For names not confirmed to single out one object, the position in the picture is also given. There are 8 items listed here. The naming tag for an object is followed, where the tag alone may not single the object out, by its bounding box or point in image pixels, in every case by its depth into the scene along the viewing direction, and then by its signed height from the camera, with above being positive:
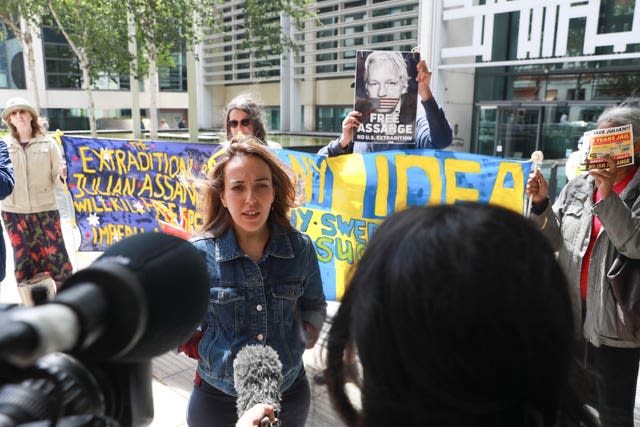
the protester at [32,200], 4.68 -0.76
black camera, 0.60 -0.35
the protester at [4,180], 3.66 -0.47
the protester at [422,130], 3.35 -0.08
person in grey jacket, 2.26 -0.59
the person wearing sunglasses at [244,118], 3.60 -0.01
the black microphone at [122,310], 0.58 -0.24
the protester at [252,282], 1.89 -0.62
